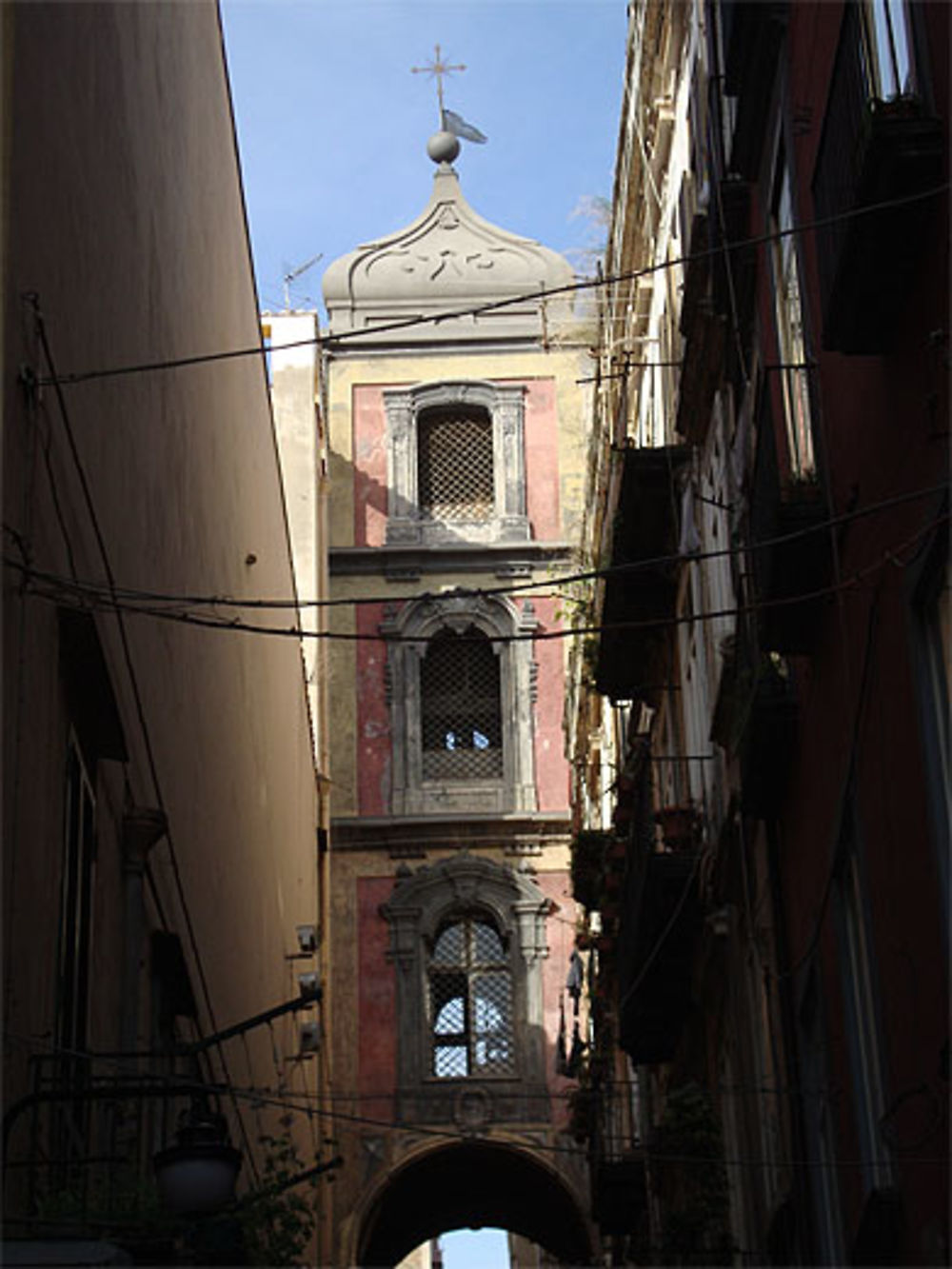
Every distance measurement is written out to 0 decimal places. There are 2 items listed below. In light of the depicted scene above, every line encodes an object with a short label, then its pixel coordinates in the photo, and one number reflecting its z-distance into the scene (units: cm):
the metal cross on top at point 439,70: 3719
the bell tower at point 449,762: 3023
